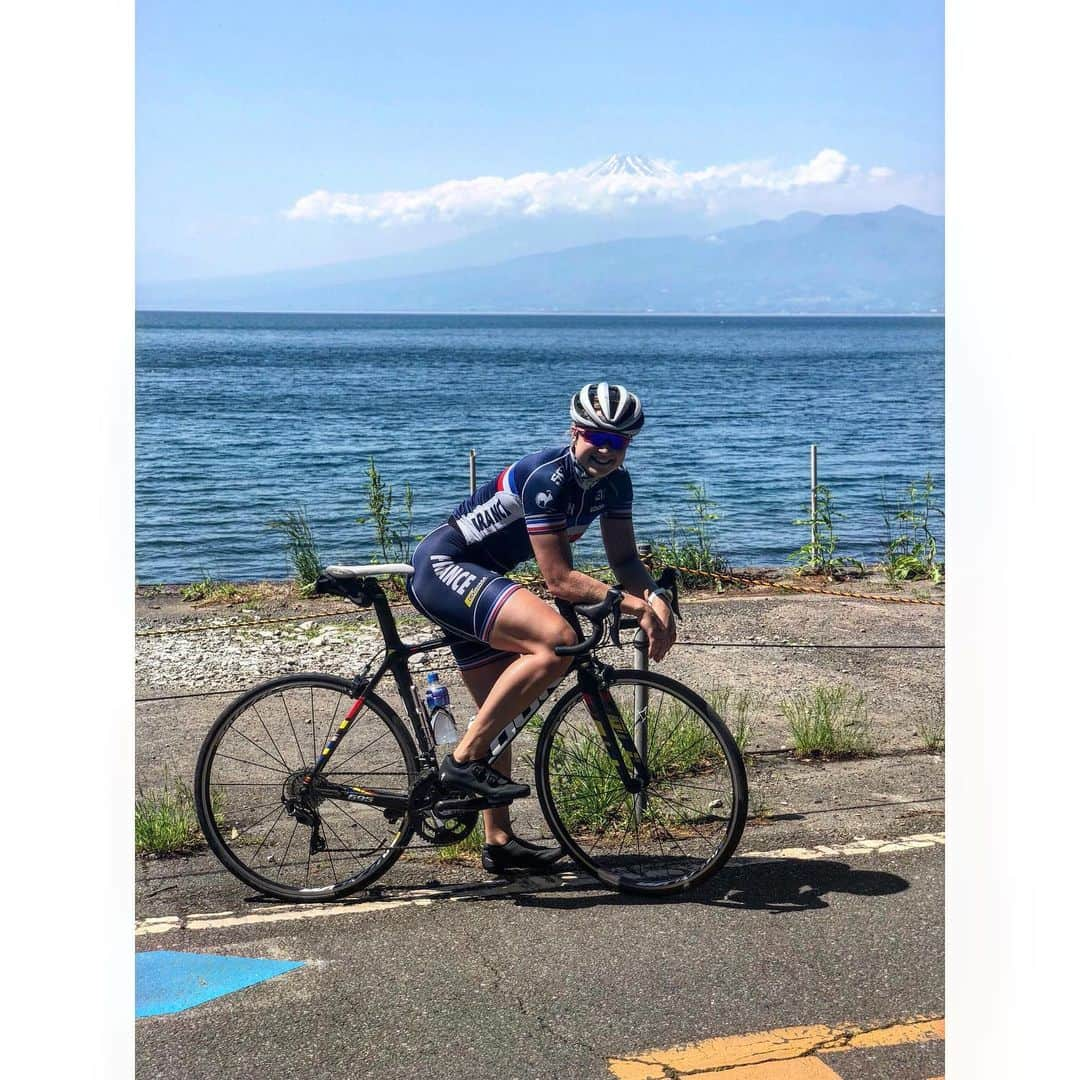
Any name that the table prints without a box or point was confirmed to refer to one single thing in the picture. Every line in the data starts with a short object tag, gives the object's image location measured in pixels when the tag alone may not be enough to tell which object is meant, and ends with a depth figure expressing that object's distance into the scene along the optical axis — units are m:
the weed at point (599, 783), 5.64
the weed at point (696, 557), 13.29
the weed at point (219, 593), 14.01
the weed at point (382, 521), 14.70
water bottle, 5.27
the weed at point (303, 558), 14.37
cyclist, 4.97
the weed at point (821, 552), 14.44
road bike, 5.18
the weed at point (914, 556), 13.94
